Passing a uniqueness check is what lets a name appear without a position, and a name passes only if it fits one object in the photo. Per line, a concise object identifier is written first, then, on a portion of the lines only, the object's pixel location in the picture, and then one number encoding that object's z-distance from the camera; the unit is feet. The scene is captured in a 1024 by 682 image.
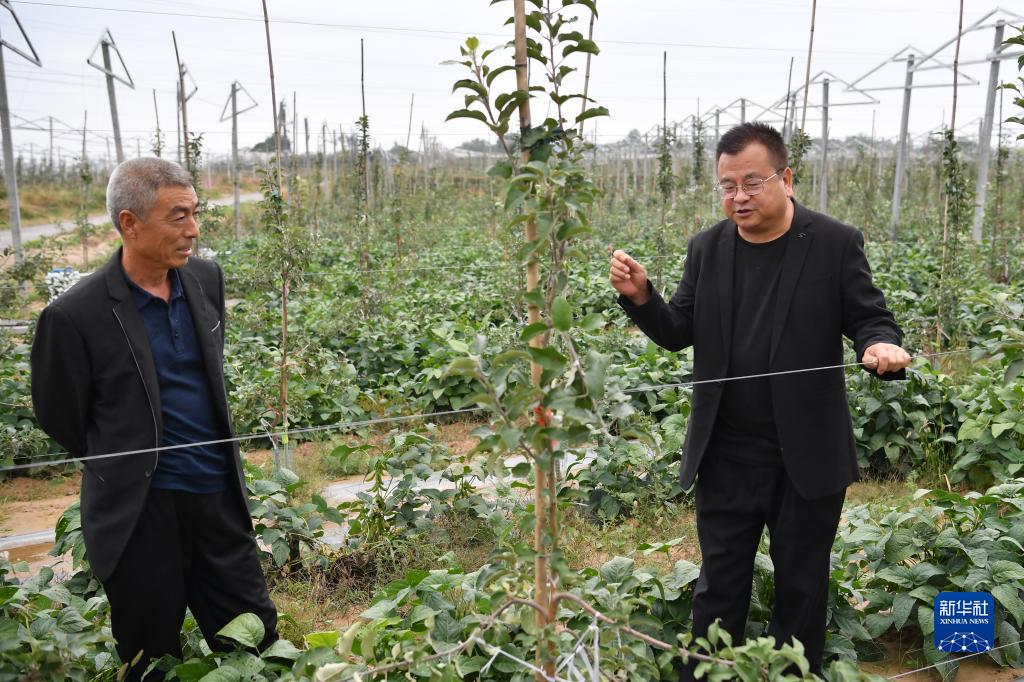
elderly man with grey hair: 7.55
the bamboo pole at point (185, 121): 28.55
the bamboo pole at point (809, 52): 25.02
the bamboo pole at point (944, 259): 23.75
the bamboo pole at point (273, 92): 17.75
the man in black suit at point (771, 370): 7.76
